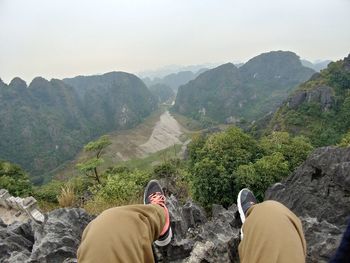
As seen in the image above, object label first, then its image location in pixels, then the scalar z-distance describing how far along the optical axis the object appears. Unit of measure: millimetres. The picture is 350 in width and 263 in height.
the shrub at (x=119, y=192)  5739
